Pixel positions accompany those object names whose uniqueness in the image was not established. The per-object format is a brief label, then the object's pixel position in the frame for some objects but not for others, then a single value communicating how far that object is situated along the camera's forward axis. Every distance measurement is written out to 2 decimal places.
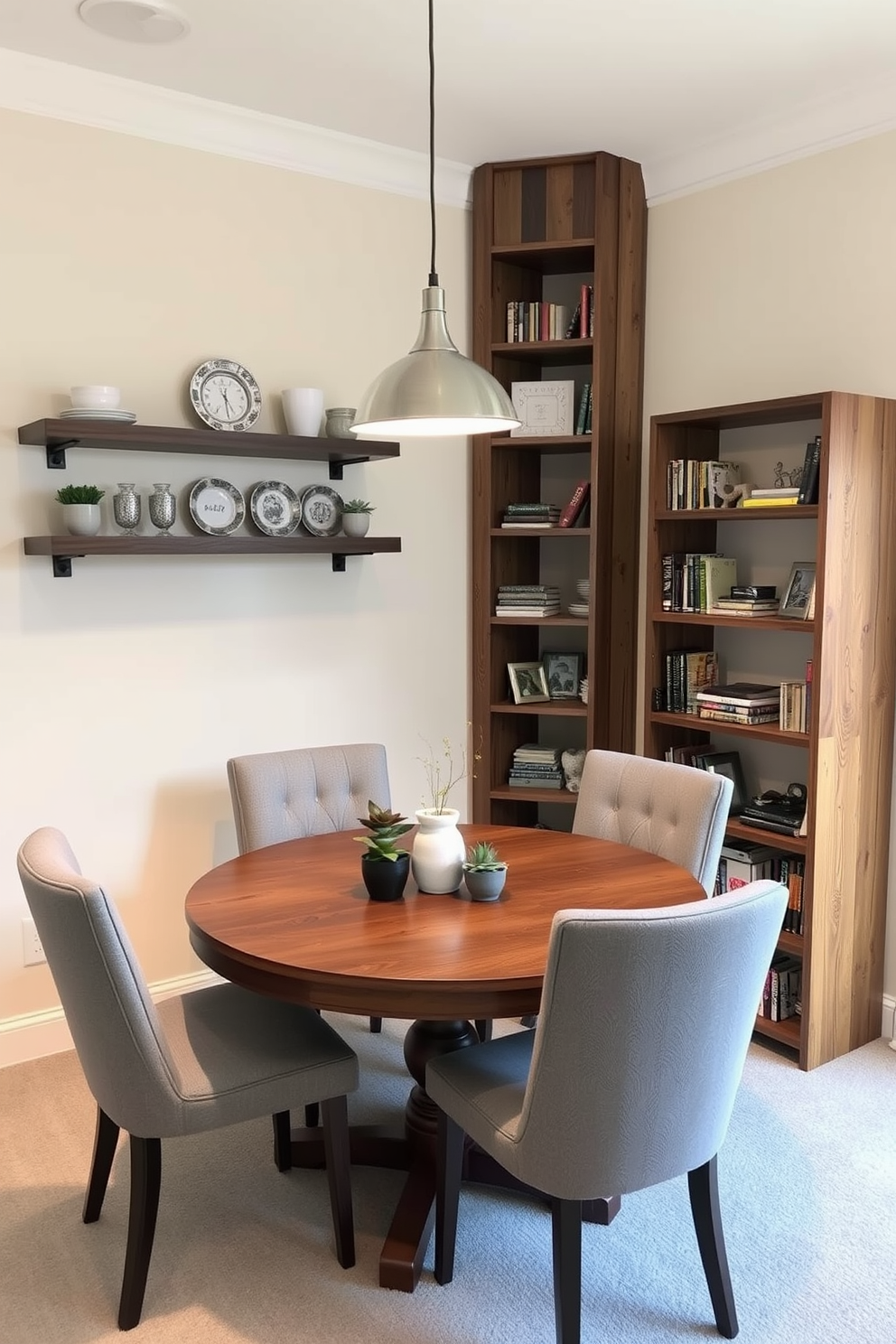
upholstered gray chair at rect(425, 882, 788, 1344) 1.62
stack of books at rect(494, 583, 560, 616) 3.78
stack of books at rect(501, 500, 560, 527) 3.74
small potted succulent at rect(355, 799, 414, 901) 2.22
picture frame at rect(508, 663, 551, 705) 3.86
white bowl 2.81
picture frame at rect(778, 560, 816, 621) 3.09
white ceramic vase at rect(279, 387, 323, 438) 3.24
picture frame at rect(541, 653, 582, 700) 3.89
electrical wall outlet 3.02
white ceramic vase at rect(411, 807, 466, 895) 2.30
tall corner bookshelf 3.60
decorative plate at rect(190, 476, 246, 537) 3.15
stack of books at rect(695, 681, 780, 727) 3.19
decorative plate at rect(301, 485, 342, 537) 3.37
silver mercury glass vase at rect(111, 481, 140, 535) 2.93
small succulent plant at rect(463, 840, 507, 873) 2.25
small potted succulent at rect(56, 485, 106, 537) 2.83
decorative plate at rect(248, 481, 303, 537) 3.26
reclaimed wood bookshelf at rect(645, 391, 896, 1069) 2.89
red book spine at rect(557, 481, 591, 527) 3.66
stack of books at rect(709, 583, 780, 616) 3.18
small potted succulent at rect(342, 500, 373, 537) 3.38
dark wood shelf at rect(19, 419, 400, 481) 2.76
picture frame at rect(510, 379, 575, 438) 3.71
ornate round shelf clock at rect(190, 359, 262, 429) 3.14
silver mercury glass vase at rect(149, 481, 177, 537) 2.99
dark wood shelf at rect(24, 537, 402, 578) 2.80
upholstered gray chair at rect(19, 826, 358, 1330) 1.84
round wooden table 1.86
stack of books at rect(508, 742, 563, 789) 3.86
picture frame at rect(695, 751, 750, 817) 3.39
